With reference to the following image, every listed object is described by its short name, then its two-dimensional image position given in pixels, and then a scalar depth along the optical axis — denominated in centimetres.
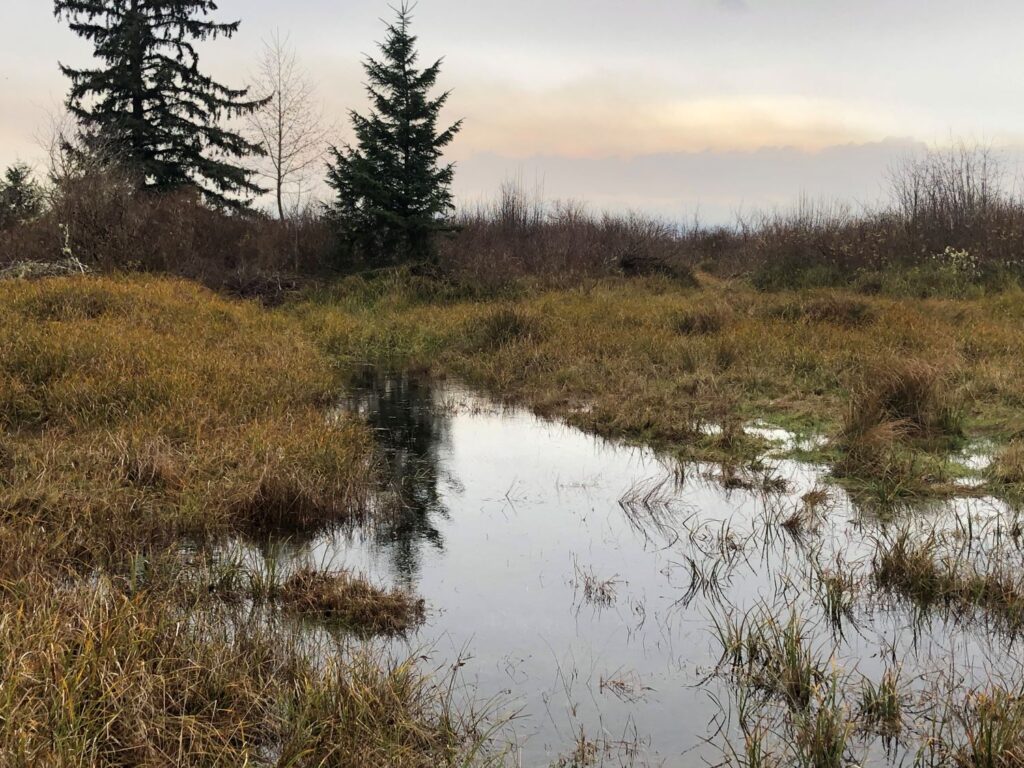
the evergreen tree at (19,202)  2245
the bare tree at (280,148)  2353
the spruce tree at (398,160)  1998
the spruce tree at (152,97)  2391
